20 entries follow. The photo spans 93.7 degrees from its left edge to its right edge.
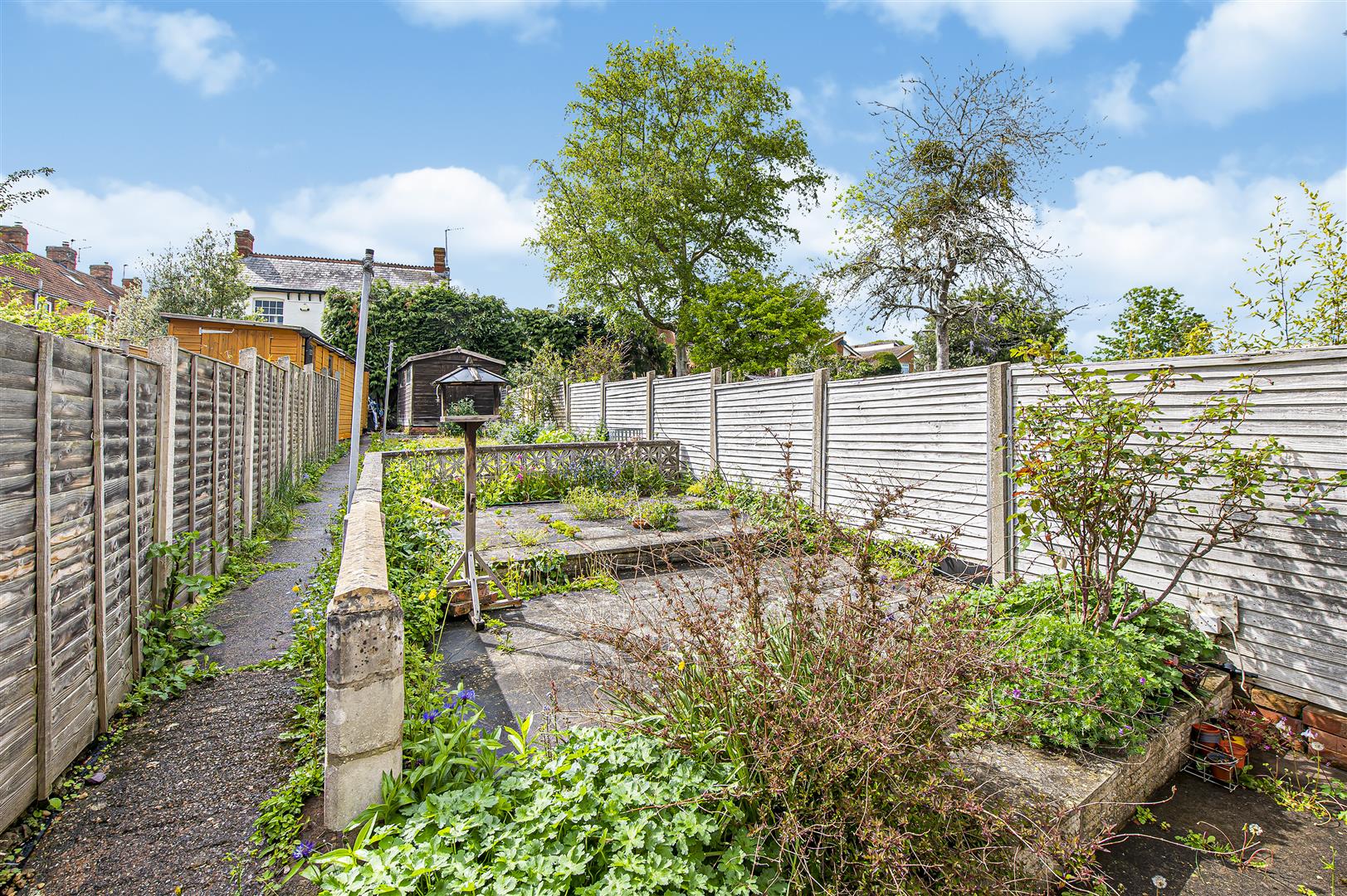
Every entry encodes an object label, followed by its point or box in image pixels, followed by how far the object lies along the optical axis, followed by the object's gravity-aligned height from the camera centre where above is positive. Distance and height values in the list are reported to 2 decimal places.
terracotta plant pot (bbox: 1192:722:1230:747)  3.45 -1.60
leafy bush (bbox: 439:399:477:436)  19.73 +1.07
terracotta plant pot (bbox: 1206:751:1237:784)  3.39 -1.74
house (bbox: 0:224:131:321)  26.44 +8.49
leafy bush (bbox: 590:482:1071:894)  1.96 -0.95
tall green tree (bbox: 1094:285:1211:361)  9.06 +1.81
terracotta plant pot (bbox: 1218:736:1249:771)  3.40 -1.66
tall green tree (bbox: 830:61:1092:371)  13.65 +5.17
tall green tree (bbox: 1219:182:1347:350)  4.83 +1.14
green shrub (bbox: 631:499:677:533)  7.83 -0.93
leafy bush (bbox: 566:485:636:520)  8.70 -0.87
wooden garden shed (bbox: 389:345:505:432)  24.36 +2.15
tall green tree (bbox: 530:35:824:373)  23.17 +10.26
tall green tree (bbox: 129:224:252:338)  23.88 +6.28
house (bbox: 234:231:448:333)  35.97 +9.64
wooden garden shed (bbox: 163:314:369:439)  17.22 +3.06
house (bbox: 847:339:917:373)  52.01 +8.07
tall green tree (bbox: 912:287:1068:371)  13.72 +2.78
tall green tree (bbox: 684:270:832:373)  22.05 +4.17
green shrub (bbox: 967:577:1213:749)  3.04 -1.19
